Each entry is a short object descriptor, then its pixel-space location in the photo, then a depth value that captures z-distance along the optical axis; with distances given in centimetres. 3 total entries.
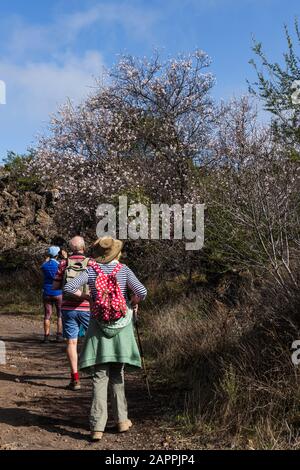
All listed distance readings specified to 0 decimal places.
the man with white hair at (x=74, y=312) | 645
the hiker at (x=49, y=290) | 973
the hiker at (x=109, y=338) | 480
